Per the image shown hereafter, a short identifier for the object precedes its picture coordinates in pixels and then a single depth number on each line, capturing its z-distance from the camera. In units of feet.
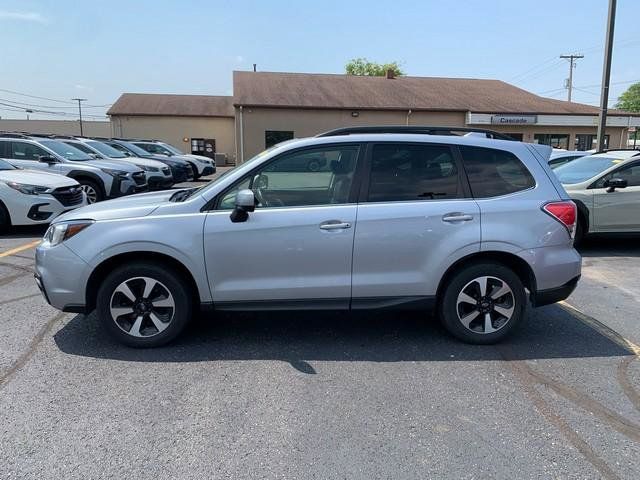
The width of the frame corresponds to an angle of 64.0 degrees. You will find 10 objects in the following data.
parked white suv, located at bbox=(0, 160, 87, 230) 29.01
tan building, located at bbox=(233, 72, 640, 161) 99.86
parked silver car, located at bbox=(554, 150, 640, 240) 26.16
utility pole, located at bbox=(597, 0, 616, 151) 48.37
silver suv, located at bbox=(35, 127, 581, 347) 13.29
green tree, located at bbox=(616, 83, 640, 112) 292.20
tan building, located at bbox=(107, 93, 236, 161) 129.90
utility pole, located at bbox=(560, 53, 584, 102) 172.04
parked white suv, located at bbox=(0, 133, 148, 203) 37.60
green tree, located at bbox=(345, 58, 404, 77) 210.38
